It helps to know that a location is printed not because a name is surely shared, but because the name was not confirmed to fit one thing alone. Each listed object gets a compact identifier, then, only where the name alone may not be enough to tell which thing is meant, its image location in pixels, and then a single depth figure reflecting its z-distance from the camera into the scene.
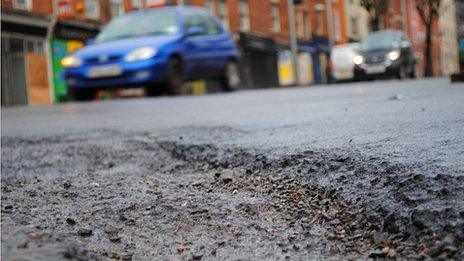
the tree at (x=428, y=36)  15.63
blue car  9.86
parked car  20.85
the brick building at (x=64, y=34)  20.98
